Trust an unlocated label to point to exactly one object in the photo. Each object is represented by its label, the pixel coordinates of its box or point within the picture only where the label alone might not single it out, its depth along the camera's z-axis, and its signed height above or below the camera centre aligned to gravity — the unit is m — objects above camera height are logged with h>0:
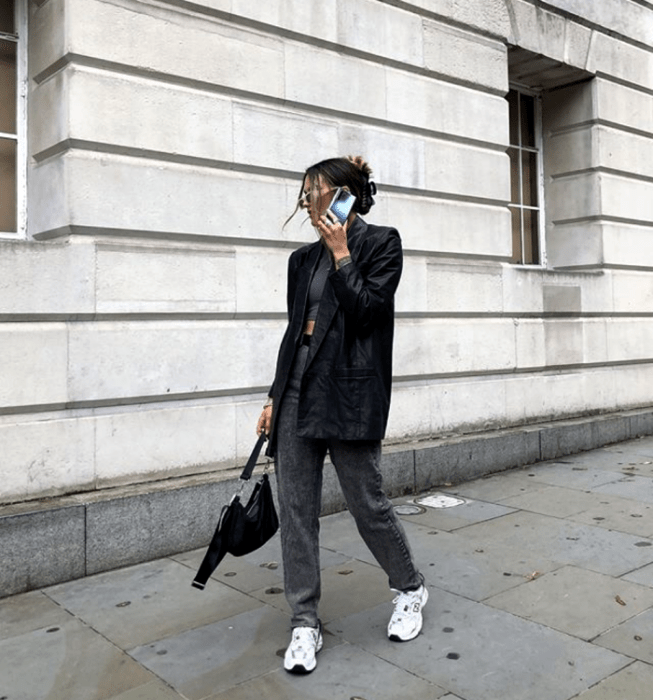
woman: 3.11 -0.10
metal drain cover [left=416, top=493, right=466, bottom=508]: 5.93 -1.08
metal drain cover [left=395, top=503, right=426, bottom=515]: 5.70 -1.10
